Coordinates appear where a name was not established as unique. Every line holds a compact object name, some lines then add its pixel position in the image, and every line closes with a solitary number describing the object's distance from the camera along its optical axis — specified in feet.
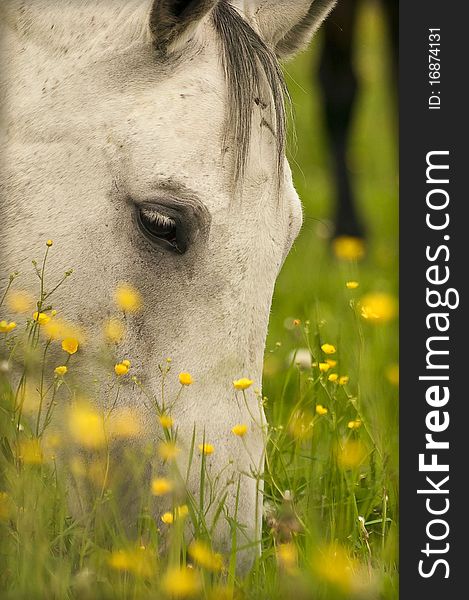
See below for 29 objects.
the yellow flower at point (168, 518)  14.43
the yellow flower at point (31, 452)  15.07
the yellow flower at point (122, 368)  15.17
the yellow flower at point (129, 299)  15.75
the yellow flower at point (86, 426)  14.94
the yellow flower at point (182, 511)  13.80
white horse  15.49
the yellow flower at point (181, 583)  12.42
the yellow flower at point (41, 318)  15.58
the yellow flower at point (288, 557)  14.66
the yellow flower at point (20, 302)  16.60
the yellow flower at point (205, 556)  13.47
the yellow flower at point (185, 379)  14.98
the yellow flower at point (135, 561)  13.33
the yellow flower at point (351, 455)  18.20
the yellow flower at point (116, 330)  15.81
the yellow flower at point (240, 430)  14.87
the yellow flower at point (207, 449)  14.69
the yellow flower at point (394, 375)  21.85
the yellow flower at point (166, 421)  14.58
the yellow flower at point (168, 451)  14.32
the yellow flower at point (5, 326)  15.93
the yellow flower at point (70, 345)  15.68
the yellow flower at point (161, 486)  13.78
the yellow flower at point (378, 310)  19.22
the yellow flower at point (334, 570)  12.90
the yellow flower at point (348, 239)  39.26
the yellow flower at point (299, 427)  18.94
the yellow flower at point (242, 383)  15.02
